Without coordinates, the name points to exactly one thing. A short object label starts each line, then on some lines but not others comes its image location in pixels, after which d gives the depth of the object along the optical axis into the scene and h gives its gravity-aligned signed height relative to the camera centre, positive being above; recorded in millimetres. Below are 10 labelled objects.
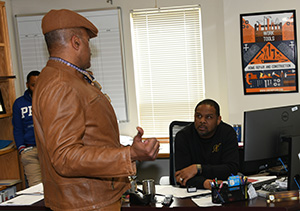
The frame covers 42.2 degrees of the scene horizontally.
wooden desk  2213 -816
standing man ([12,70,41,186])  4180 -594
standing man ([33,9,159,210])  1443 -222
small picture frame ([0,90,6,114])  4409 -296
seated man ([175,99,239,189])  2992 -592
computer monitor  2473 -457
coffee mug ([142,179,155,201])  2480 -741
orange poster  4019 +119
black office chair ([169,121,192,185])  3327 -511
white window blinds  4633 +77
